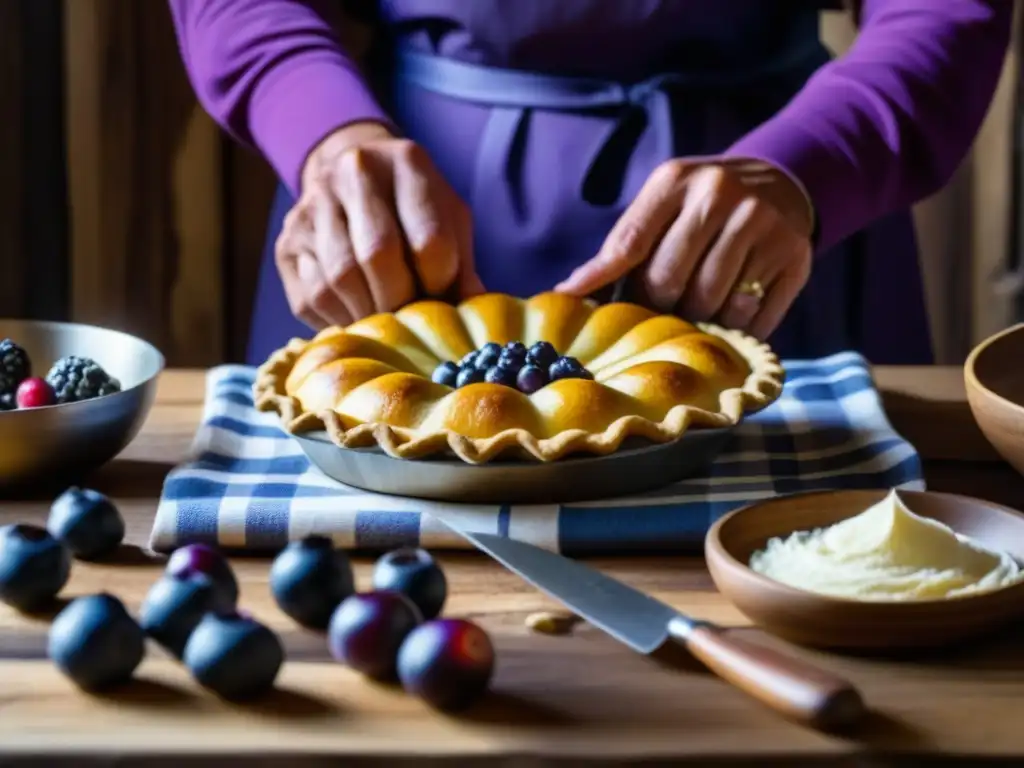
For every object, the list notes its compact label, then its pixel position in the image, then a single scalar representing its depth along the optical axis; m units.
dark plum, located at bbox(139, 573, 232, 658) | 0.76
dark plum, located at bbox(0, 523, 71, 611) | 0.84
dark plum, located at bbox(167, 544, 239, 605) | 0.79
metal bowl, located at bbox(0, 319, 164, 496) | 1.03
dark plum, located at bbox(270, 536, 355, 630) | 0.80
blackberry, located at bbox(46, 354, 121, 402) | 1.09
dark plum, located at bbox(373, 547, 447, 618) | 0.78
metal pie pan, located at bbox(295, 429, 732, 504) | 0.96
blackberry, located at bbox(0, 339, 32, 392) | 1.11
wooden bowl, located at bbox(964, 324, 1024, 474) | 0.93
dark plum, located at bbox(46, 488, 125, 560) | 0.92
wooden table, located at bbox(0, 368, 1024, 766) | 0.68
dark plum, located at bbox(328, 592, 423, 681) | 0.73
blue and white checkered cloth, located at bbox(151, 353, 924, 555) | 0.95
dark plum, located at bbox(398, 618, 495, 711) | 0.70
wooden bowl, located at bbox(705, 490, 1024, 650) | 0.74
